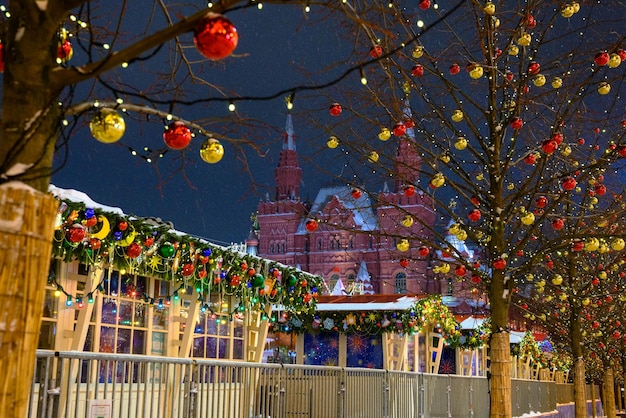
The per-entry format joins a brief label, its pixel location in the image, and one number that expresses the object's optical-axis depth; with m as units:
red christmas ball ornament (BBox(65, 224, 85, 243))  8.69
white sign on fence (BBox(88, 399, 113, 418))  6.14
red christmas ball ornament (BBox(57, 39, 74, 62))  3.61
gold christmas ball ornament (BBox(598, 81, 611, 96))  8.59
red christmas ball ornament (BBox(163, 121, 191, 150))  3.55
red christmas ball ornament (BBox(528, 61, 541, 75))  8.66
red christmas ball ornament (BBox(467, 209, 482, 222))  8.62
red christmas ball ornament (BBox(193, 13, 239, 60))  2.99
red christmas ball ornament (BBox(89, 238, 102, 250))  9.41
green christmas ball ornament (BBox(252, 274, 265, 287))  13.24
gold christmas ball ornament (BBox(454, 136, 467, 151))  8.61
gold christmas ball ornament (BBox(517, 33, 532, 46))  8.24
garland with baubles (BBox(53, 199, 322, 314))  9.10
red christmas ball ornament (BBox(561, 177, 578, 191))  8.46
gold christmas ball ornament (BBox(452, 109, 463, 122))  9.08
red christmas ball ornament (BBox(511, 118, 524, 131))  8.34
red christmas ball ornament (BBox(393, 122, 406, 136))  7.81
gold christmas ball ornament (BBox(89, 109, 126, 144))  3.31
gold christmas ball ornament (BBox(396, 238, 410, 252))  8.71
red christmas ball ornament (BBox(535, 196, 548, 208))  9.86
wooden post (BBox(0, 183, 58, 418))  2.84
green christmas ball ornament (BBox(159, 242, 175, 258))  10.62
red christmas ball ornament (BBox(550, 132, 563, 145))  7.67
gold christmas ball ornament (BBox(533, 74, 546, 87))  8.48
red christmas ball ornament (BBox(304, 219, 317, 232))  8.84
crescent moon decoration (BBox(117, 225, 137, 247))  9.85
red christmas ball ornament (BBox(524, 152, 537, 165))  8.57
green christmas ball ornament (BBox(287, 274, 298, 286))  14.51
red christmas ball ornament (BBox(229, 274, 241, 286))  12.52
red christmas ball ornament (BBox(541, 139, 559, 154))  7.67
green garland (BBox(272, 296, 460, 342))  16.98
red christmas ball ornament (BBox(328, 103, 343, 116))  7.38
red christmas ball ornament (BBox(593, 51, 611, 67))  7.93
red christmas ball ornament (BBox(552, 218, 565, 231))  9.26
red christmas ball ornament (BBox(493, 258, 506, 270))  8.77
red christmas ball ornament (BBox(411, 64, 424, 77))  8.12
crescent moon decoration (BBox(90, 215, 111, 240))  9.33
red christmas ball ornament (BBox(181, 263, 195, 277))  11.30
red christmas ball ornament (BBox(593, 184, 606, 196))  9.74
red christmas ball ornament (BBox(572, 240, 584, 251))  9.46
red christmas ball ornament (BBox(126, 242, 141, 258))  9.97
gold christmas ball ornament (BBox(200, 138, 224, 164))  3.94
